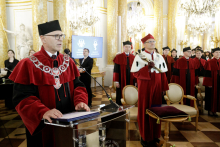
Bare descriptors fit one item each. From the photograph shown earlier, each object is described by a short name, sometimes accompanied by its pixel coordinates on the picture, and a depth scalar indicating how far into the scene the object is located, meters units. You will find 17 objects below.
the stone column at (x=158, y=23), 12.42
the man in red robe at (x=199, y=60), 5.49
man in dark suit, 6.04
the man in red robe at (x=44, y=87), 1.68
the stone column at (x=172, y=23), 12.63
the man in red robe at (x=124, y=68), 5.52
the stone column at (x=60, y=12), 7.35
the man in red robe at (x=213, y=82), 4.96
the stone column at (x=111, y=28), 9.80
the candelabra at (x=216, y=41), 8.64
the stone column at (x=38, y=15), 6.80
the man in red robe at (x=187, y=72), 5.34
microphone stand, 1.54
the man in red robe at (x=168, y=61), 7.24
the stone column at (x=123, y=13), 10.43
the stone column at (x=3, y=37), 7.50
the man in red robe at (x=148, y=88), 3.29
